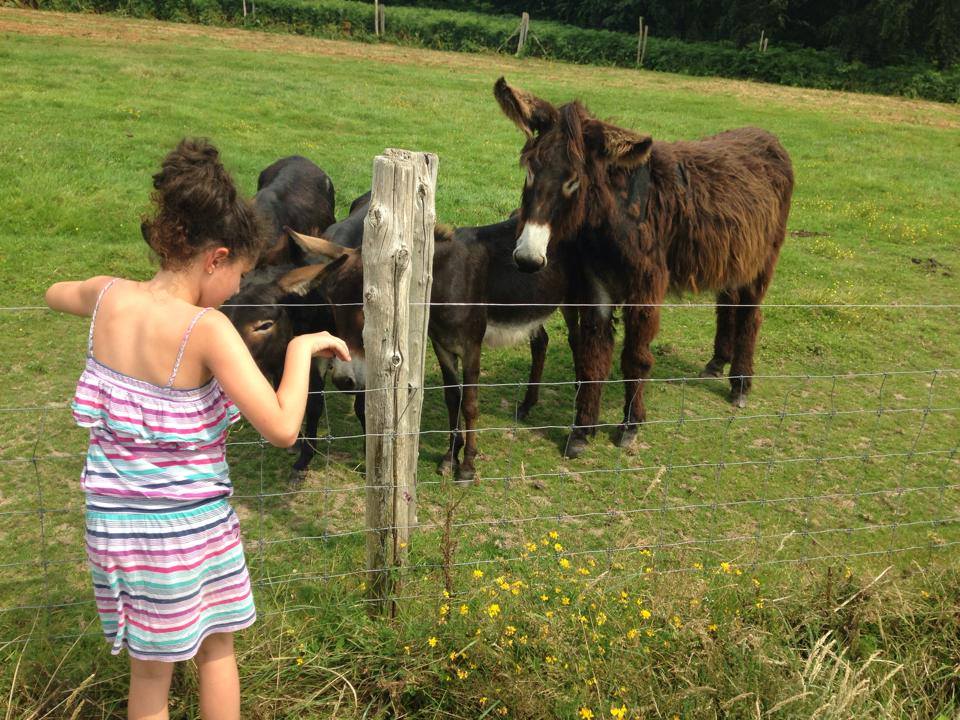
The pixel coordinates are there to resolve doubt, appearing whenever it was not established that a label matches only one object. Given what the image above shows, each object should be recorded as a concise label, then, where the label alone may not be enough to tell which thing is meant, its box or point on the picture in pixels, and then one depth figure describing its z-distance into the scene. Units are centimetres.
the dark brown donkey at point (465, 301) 470
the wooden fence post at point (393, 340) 299
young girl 216
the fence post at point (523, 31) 3269
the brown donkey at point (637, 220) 488
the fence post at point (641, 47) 3363
